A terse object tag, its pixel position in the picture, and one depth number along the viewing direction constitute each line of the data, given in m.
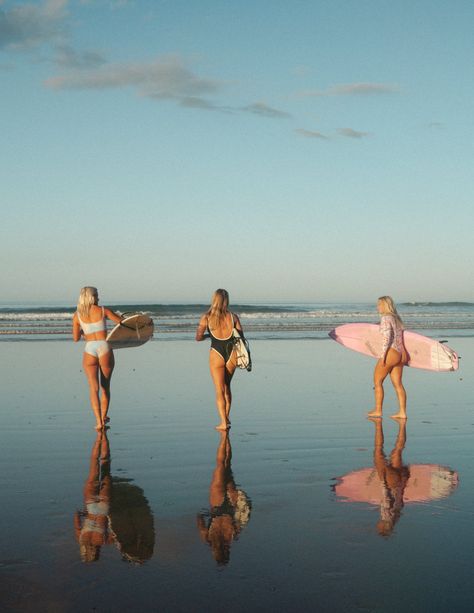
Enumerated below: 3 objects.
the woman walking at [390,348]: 11.23
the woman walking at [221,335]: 10.38
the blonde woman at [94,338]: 10.32
